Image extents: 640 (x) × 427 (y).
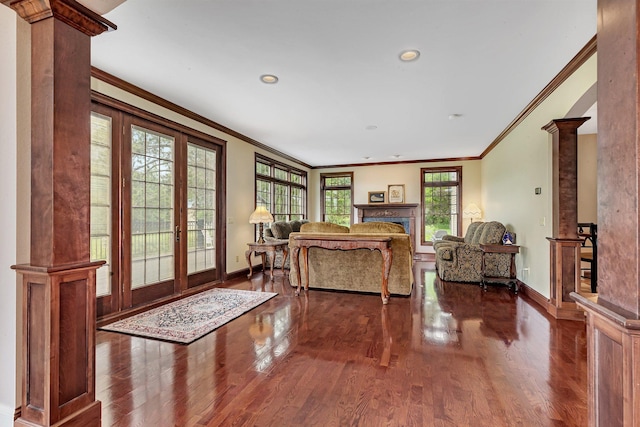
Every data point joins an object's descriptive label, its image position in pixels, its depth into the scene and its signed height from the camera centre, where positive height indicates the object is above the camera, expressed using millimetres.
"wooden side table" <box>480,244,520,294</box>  4488 -760
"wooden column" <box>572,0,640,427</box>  936 -51
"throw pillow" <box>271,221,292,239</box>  6016 -294
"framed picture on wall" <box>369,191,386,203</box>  8406 +516
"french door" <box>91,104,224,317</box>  3316 +69
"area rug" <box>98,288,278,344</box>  2873 -1091
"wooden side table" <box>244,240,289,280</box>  5379 -588
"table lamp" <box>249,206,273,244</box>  5610 -39
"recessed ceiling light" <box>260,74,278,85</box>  3186 +1429
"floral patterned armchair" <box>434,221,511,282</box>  4719 -702
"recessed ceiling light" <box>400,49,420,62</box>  2701 +1430
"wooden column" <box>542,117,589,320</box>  3230 -61
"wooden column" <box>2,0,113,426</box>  1431 -87
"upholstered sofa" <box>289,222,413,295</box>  4113 -684
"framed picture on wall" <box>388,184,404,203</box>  8219 +588
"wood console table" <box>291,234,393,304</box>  3873 -400
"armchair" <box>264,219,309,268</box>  5922 -378
